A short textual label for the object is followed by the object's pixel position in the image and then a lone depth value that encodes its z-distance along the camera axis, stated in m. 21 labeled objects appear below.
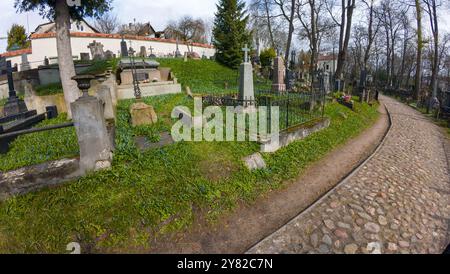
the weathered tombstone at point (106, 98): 6.25
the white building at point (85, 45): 27.45
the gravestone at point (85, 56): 24.52
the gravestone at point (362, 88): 15.55
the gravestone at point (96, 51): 24.26
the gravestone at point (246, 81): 9.12
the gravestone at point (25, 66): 20.19
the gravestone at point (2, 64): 9.95
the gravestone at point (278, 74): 16.80
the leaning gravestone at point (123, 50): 19.68
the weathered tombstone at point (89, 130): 3.79
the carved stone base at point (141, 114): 6.99
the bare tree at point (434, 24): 18.77
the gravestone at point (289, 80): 17.58
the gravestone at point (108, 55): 23.97
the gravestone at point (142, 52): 28.05
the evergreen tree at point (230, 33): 26.75
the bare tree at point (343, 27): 17.14
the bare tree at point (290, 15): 23.00
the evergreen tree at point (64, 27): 7.37
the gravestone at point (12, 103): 8.80
